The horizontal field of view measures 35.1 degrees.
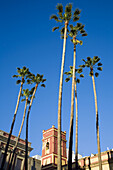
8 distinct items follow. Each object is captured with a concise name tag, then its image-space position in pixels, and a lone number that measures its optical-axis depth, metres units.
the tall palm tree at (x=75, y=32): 27.91
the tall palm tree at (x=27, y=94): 37.47
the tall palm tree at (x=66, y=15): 24.94
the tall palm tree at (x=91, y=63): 30.95
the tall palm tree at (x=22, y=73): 34.94
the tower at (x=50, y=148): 40.83
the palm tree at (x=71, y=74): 30.35
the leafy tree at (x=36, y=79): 36.00
